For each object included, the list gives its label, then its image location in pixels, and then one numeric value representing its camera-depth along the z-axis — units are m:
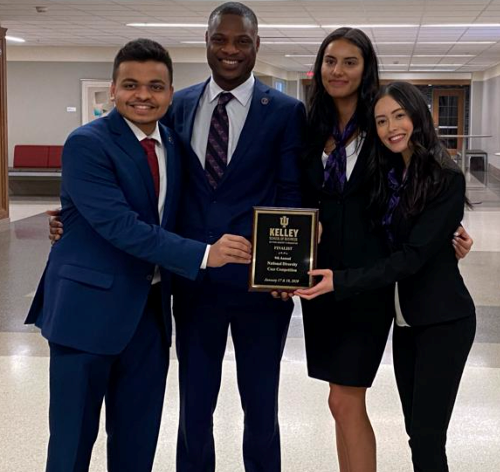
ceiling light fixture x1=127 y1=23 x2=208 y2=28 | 13.17
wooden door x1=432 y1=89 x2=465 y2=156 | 32.41
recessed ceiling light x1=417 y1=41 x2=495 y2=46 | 16.91
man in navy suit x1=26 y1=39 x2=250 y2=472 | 2.28
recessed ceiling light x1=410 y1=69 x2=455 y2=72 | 28.72
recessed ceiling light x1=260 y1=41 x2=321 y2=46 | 16.70
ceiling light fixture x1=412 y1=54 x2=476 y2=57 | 21.05
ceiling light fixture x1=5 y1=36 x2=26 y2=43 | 15.91
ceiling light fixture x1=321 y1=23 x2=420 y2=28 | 13.54
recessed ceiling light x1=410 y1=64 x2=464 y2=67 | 25.47
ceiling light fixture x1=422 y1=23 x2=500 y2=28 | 13.37
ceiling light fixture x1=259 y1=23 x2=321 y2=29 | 13.51
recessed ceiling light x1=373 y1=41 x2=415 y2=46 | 17.03
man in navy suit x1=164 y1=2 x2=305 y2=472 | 2.63
